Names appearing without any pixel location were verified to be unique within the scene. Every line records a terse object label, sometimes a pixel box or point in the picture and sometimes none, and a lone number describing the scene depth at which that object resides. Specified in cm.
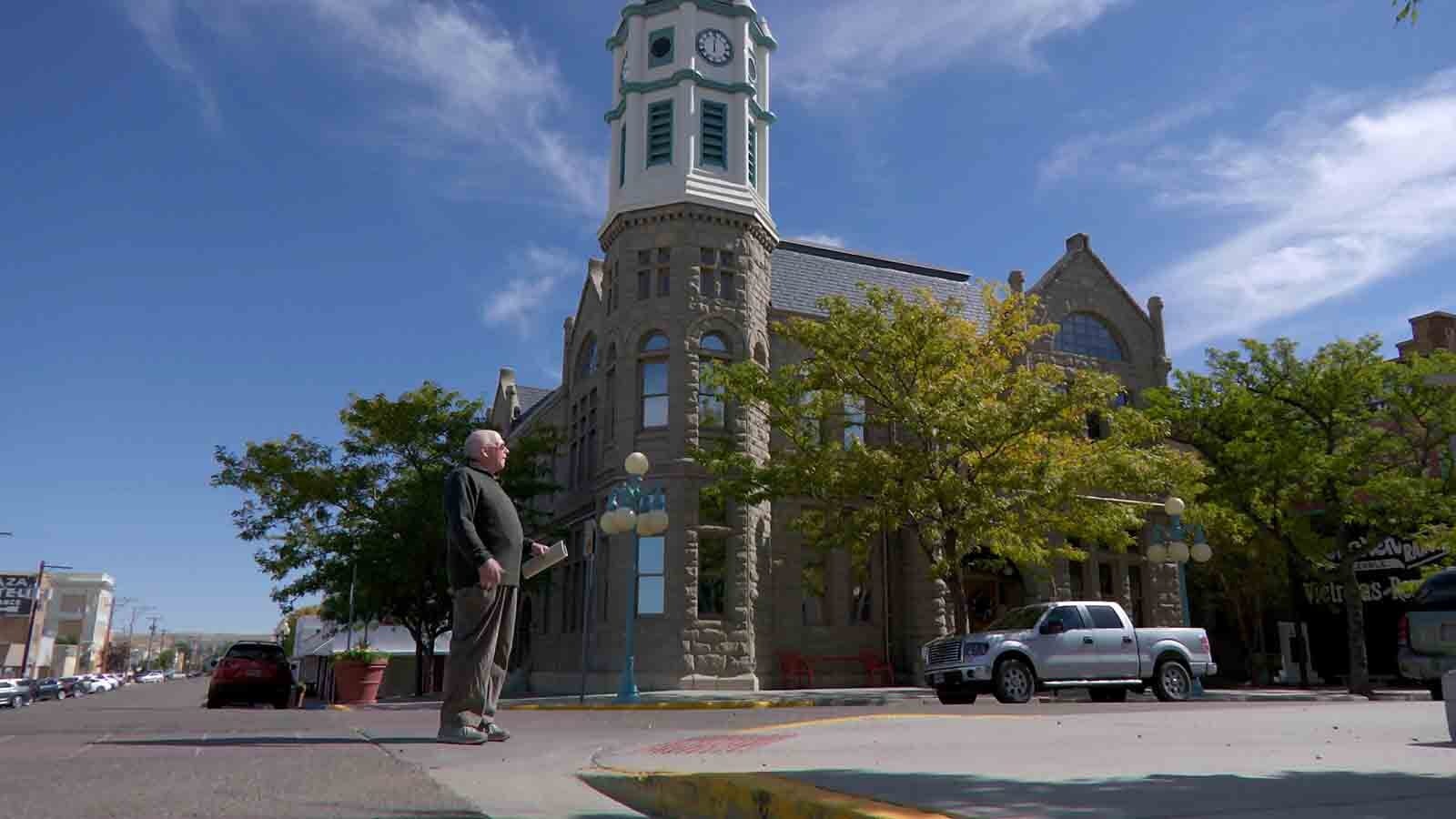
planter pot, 2333
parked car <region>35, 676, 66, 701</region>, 5397
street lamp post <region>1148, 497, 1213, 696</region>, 2393
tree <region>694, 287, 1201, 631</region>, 2192
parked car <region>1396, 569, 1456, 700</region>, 1150
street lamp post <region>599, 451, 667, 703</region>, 1822
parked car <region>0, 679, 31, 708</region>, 3959
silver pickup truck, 1819
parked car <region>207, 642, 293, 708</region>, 2377
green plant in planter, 2338
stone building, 2700
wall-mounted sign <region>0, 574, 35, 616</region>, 8069
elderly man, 704
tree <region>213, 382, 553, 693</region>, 2944
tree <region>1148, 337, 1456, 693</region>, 2622
